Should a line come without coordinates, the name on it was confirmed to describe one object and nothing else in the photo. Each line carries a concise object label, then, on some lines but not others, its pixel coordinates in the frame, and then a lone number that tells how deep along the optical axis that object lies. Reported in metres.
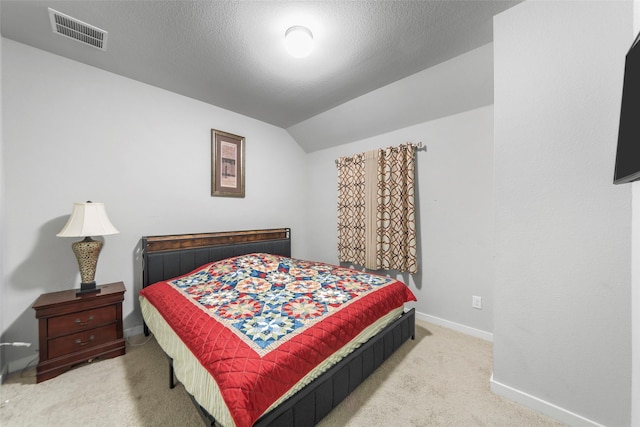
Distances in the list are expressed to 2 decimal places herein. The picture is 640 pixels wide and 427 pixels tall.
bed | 1.14
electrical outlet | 2.45
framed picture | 3.06
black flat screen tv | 0.90
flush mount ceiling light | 1.72
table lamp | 1.92
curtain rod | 2.84
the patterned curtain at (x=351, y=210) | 3.37
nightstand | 1.78
